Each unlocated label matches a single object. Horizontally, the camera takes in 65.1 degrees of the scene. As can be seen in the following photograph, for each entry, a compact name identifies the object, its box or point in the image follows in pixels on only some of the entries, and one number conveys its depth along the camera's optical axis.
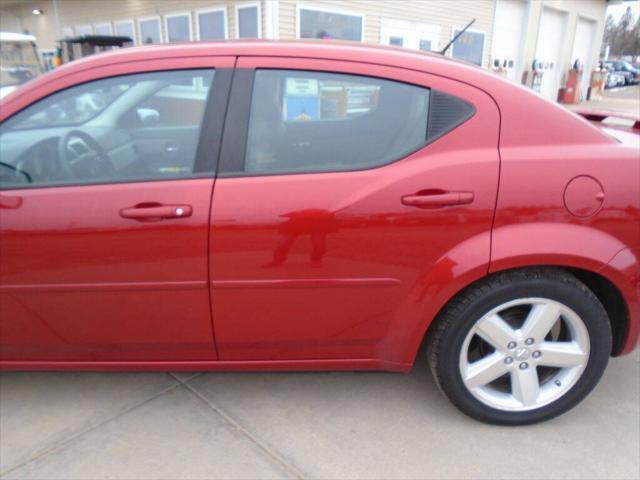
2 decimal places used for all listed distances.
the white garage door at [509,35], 14.43
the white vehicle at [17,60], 8.15
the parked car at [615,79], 30.08
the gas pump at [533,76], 15.67
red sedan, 1.93
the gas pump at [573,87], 17.16
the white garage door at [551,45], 15.98
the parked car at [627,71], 34.31
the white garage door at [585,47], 18.05
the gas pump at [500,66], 14.70
